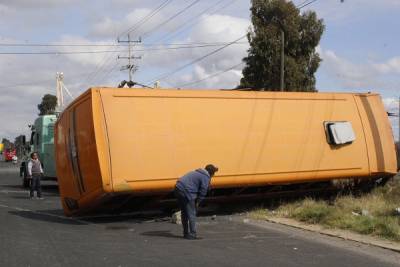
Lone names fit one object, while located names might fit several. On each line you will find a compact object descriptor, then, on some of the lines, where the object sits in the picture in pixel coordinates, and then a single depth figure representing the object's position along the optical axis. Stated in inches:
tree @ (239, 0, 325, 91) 1428.4
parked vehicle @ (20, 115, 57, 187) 954.2
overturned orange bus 492.4
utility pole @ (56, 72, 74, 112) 2409.3
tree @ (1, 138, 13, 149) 3947.6
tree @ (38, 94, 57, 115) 3688.5
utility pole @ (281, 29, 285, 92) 1198.0
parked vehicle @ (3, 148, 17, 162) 3257.4
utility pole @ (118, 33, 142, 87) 2406.5
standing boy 799.6
